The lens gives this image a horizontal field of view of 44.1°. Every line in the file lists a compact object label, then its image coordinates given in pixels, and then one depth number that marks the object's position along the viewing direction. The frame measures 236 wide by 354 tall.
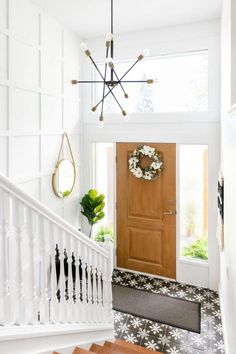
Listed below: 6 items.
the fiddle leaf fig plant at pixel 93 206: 4.58
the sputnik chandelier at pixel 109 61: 2.48
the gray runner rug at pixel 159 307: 3.50
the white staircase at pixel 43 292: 1.68
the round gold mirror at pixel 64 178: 4.14
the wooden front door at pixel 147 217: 4.47
